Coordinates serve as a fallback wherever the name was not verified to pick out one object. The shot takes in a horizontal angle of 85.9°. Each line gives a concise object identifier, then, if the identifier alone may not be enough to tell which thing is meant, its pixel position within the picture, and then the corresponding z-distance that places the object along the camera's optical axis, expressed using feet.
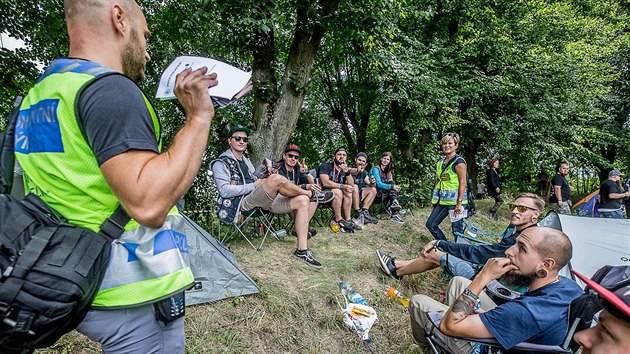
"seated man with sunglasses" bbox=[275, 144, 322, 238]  18.46
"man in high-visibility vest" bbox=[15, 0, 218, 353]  2.98
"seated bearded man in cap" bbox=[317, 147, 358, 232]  20.81
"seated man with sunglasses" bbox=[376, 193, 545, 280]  12.35
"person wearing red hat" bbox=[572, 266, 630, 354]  4.00
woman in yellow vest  17.40
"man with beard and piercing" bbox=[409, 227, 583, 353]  7.21
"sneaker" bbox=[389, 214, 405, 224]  24.94
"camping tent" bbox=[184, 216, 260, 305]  10.78
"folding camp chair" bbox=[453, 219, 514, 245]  13.96
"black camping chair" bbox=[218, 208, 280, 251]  15.30
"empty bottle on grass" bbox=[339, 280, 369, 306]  12.63
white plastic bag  11.33
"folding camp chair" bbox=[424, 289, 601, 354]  7.04
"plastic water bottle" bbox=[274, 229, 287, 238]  16.83
